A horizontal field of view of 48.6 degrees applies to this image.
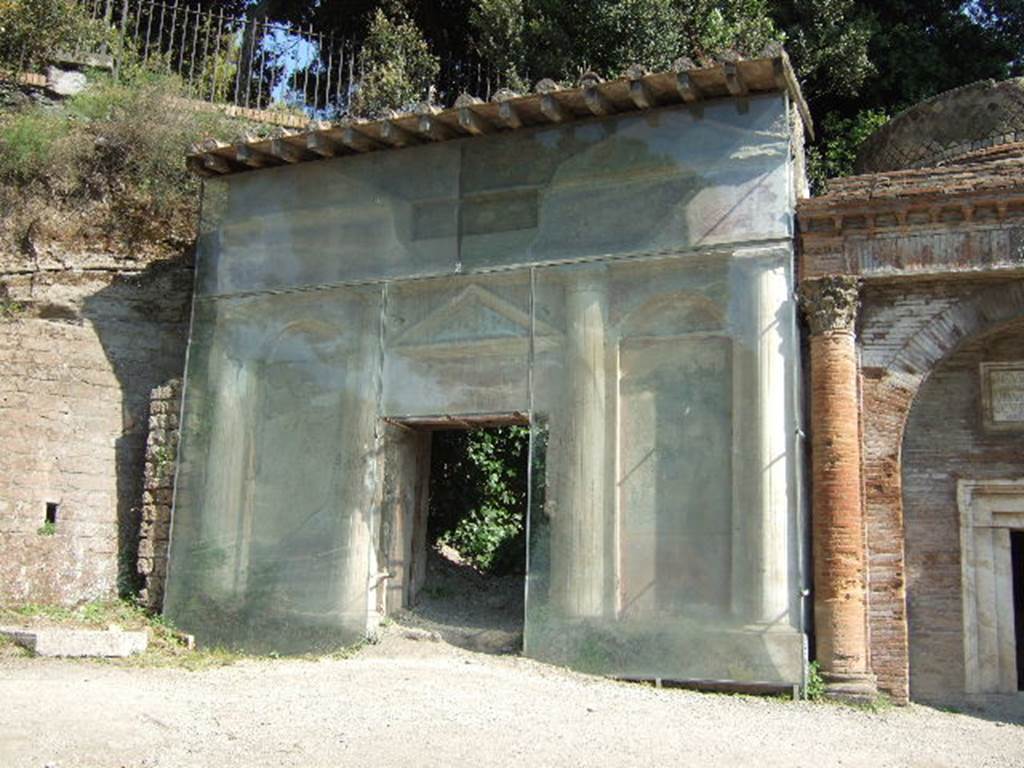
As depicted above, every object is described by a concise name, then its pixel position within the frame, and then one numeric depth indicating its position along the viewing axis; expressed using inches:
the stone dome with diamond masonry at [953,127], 478.3
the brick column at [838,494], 360.2
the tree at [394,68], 657.0
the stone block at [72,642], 372.8
